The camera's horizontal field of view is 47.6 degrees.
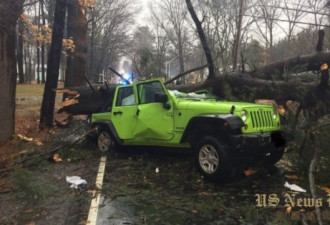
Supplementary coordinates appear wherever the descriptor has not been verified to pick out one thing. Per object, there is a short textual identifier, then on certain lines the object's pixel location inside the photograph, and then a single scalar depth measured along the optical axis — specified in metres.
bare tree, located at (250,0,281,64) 38.99
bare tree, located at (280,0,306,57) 39.97
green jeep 6.13
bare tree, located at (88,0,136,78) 47.47
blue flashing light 12.02
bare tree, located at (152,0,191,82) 47.03
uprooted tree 7.77
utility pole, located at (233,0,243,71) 24.30
